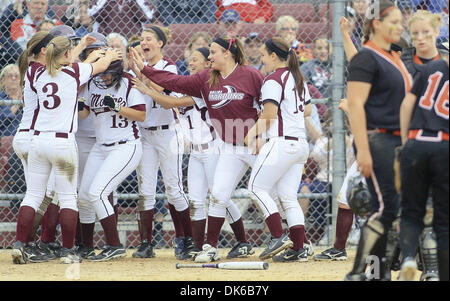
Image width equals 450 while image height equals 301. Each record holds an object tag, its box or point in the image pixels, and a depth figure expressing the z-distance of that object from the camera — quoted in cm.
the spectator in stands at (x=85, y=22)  1748
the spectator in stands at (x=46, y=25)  1637
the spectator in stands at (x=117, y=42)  1577
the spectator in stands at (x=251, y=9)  1908
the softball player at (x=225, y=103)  1323
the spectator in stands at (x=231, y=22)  1781
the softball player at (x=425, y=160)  829
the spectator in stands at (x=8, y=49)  1687
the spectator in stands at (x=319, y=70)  1667
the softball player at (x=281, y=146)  1285
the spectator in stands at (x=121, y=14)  1783
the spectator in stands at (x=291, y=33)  1709
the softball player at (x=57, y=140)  1284
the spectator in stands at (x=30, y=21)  1766
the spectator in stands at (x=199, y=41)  1606
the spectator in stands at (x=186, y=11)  1850
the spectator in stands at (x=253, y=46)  1728
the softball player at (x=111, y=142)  1364
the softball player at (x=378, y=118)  893
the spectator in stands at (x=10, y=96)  1612
